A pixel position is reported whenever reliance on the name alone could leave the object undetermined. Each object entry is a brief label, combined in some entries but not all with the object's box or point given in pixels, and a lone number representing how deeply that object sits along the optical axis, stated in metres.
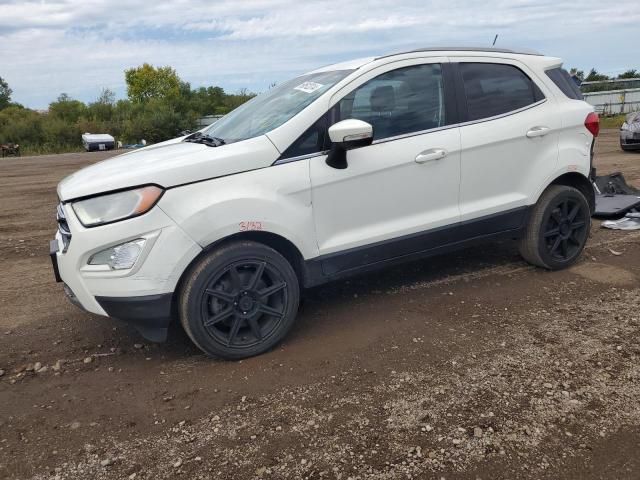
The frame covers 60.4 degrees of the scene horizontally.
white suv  3.28
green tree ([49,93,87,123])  59.24
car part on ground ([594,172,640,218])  6.76
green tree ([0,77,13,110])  83.88
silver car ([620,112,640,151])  13.01
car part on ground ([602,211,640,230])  6.37
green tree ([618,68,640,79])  64.14
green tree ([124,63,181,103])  92.87
